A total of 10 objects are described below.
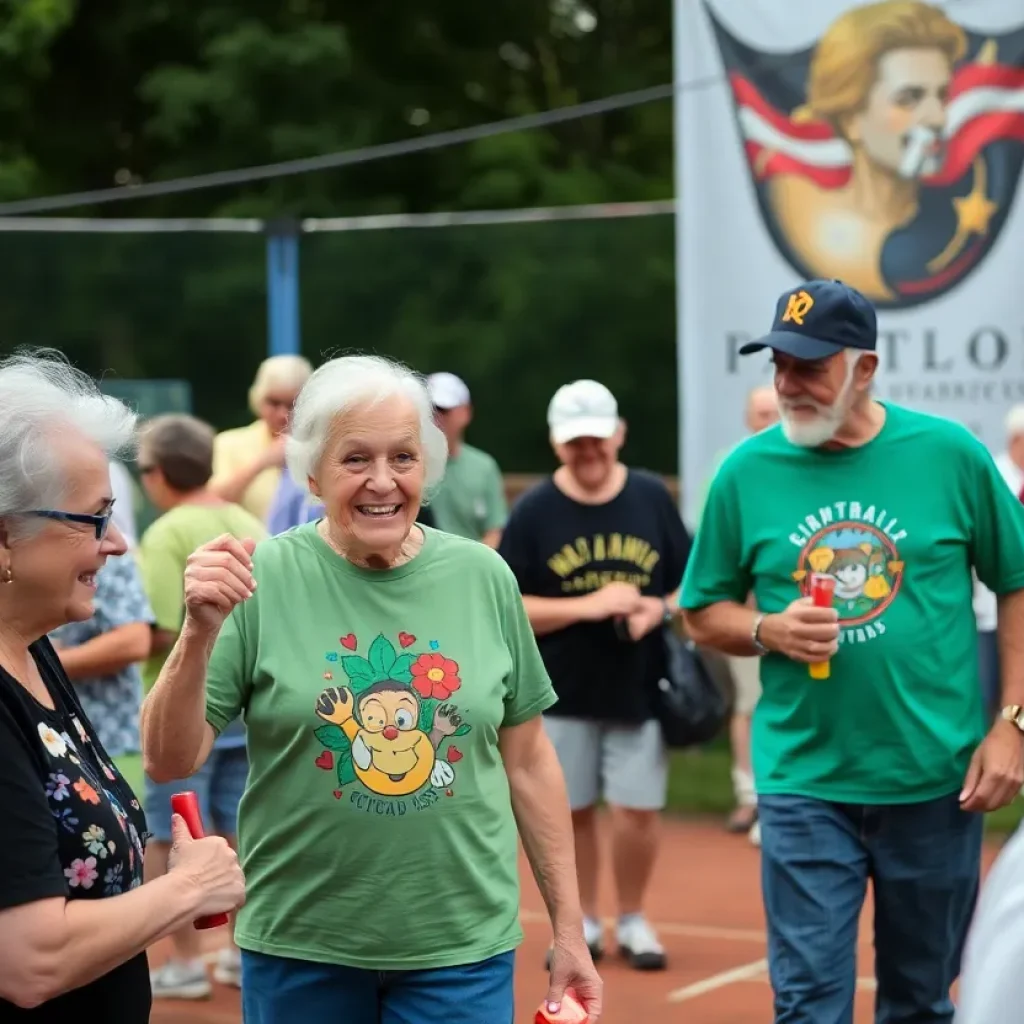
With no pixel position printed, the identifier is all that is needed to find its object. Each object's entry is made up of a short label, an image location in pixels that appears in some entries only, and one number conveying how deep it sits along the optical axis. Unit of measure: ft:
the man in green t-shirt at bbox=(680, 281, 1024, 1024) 15.20
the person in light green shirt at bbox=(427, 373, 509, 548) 29.01
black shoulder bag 24.06
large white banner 30.76
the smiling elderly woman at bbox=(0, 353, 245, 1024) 8.86
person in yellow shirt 28.60
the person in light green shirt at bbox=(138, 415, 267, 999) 22.15
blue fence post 35.73
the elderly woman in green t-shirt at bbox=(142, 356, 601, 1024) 11.92
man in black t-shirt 23.99
